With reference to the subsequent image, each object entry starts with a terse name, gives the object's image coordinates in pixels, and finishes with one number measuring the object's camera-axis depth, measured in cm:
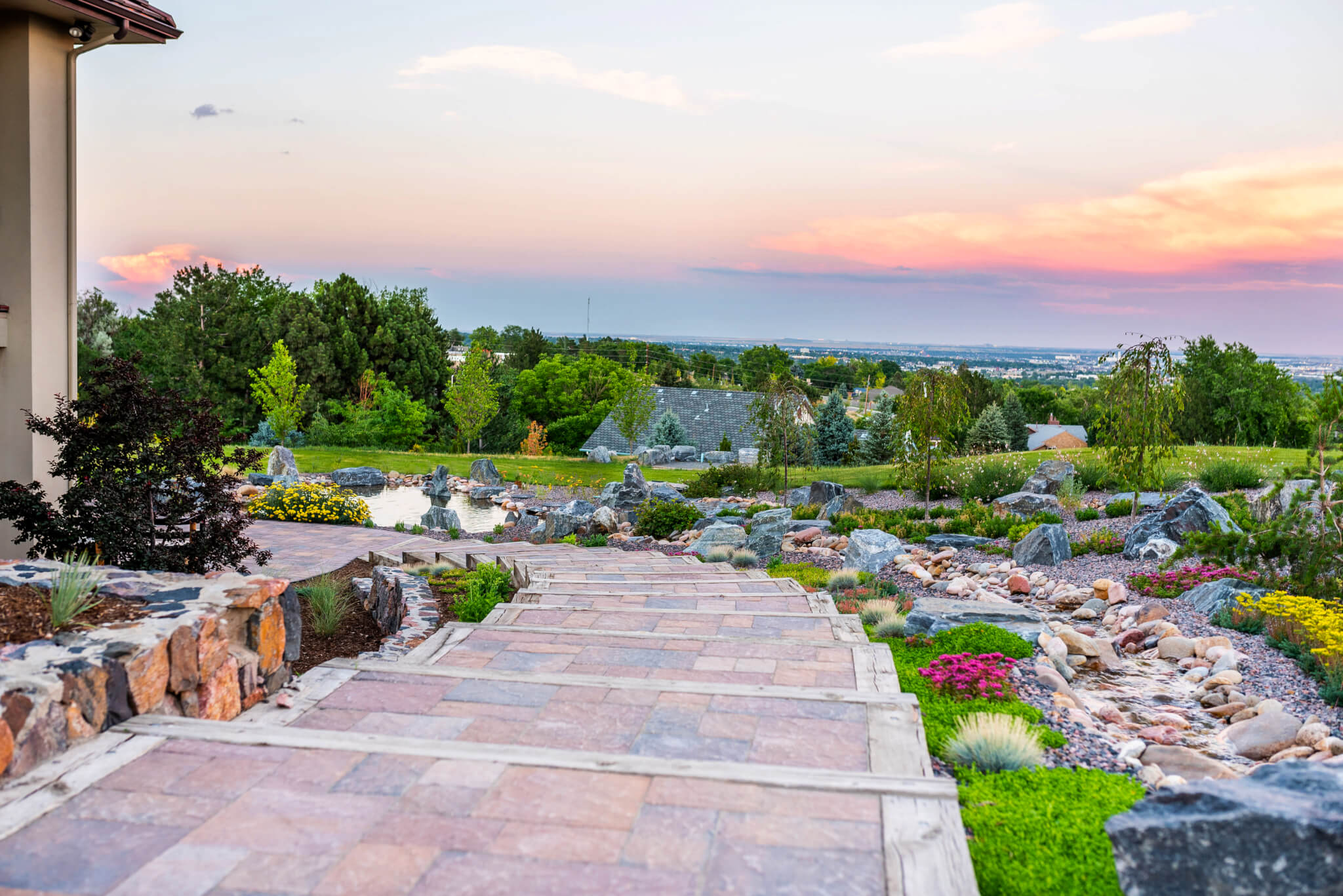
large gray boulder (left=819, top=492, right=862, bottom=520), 1294
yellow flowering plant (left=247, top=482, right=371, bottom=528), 1281
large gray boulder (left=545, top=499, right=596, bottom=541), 1296
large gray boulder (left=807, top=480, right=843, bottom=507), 1449
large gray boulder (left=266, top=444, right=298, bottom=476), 1816
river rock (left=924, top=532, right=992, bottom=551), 1002
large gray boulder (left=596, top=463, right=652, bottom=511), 1491
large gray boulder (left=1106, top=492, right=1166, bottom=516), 1095
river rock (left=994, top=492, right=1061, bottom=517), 1194
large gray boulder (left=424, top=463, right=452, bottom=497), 1773
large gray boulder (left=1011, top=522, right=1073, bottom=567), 881
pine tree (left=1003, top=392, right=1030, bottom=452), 3755
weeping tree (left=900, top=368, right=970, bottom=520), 1280
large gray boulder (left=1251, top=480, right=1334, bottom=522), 900
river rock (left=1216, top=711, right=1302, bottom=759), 409
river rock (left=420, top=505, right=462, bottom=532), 1397
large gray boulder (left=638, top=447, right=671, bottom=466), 3045
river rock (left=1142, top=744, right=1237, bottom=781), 358
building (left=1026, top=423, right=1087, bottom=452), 3948
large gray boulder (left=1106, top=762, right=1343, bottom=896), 192
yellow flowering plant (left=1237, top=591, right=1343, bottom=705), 464
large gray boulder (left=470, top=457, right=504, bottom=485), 2027
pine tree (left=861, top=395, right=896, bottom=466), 2619
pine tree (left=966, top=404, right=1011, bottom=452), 3080
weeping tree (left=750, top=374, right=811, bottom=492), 1498
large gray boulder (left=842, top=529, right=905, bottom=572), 872
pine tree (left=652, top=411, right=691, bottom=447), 3334
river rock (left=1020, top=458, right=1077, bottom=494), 1359
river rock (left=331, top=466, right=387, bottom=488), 1925
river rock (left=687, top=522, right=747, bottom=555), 1035
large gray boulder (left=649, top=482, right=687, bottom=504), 1538
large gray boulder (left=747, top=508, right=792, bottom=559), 1003
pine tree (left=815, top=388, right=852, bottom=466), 2647
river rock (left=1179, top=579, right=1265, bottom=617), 634
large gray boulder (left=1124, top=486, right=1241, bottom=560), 857
